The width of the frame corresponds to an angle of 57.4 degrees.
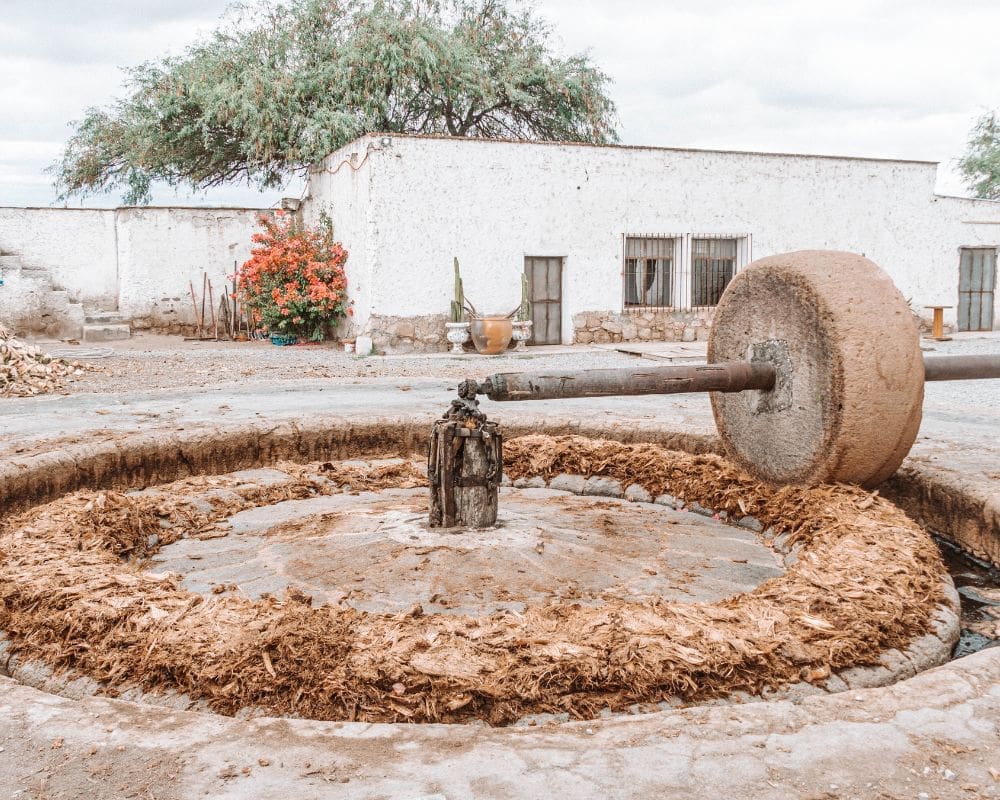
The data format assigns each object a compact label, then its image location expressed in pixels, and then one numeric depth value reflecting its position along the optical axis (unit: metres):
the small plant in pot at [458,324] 13.82
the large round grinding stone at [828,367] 3.43
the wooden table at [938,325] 15.58
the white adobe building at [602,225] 13.92
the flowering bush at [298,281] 15.01
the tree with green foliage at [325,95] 17.58
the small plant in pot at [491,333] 13.54
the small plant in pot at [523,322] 14.17
